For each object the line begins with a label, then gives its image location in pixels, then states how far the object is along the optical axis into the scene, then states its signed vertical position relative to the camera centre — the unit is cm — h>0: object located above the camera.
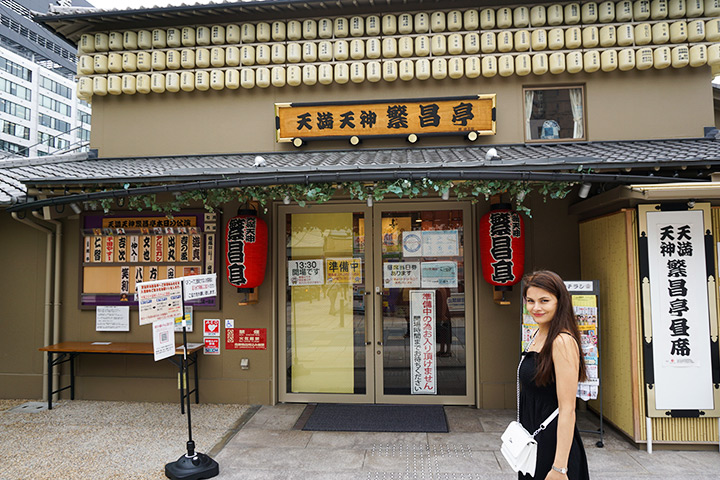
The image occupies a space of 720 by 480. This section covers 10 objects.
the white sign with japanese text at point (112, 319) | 688 -82
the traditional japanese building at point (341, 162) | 634 +129
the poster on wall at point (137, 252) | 673 +26
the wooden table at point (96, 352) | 628 -123
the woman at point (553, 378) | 253 -71
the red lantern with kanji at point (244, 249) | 606 +25
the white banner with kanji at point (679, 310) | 479 -55
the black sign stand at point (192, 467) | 430 -206
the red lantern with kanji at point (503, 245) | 570 +25
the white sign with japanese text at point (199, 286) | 464 -21
